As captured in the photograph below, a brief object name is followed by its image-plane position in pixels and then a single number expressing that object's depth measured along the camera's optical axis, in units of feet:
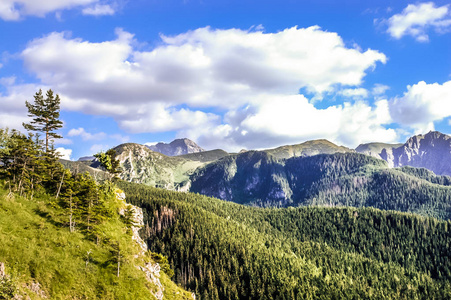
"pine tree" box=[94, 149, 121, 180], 339.36
